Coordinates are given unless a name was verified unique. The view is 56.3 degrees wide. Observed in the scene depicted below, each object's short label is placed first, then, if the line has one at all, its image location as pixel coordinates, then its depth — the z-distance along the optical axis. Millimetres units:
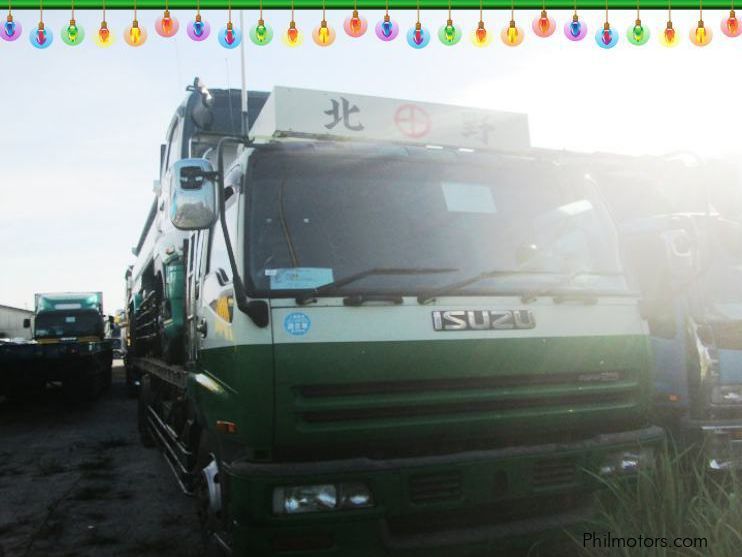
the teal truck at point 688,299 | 3748
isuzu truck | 2941
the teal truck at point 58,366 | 11789
